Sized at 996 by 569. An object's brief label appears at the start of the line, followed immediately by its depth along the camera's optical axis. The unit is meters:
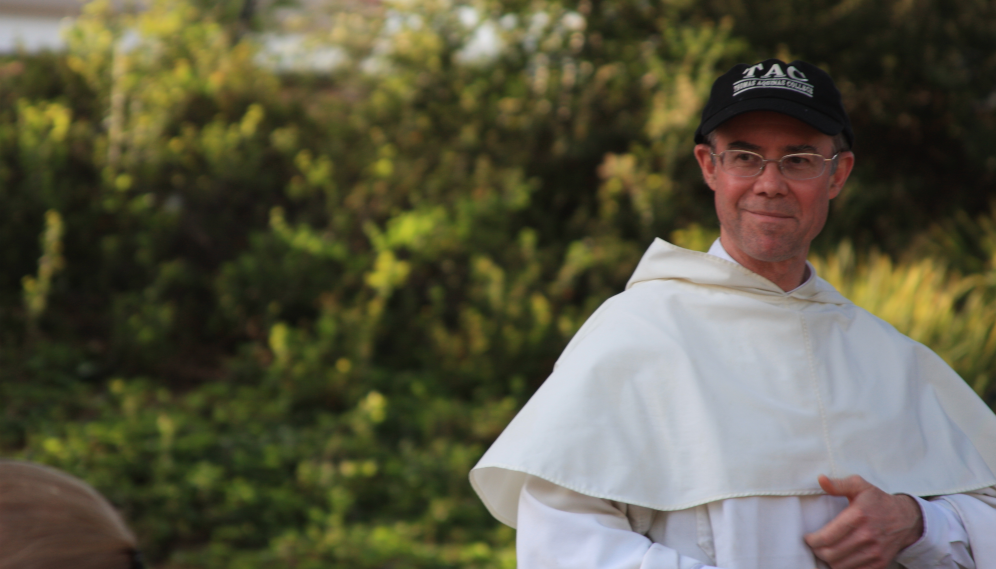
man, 5.28
